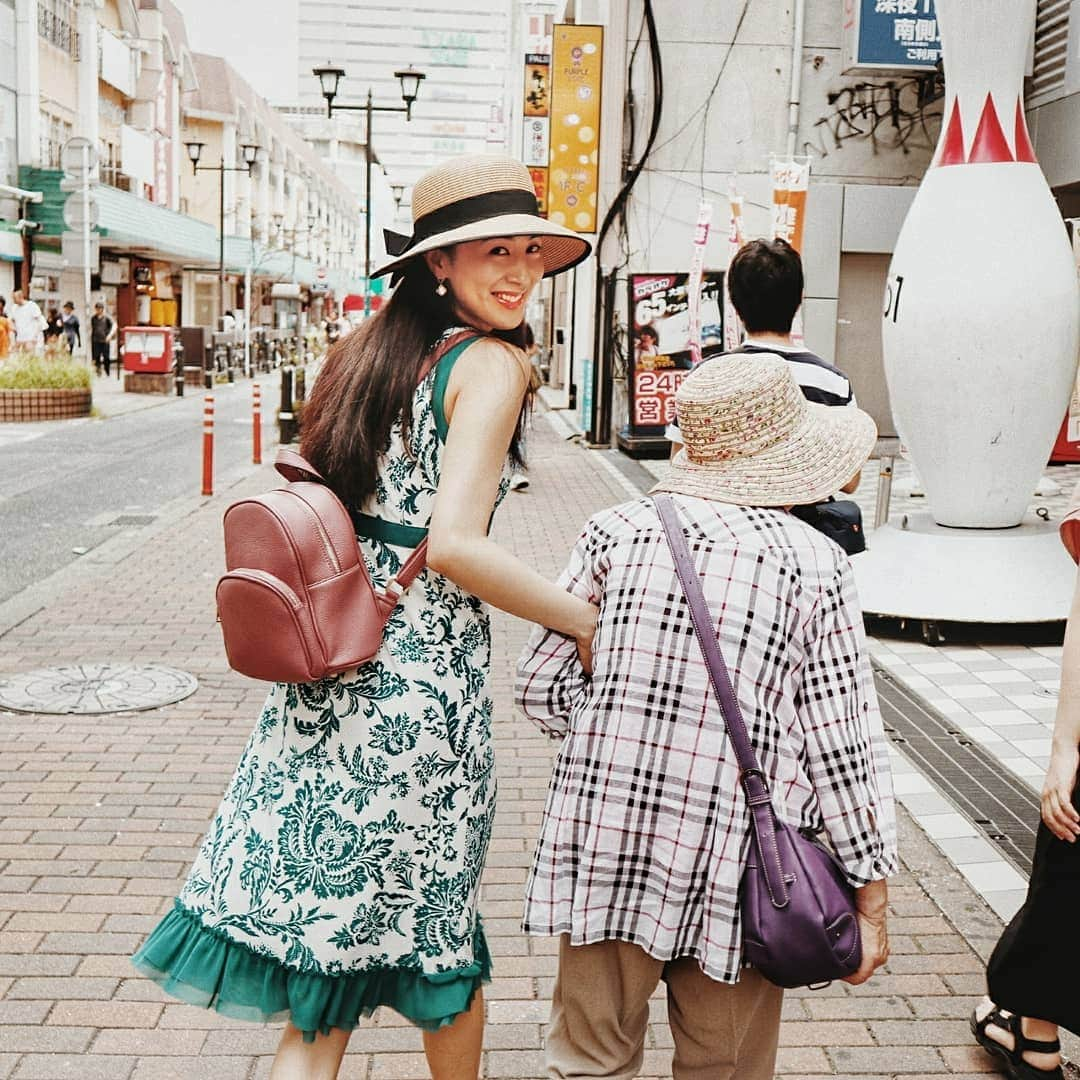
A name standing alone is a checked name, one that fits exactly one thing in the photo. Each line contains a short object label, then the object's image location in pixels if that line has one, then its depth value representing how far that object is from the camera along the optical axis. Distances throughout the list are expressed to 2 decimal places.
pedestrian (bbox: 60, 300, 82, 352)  34.91
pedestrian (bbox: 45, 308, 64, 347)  34.53
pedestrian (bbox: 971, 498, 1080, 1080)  2.56
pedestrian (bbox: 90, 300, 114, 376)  35.53
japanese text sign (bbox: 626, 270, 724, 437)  16.89
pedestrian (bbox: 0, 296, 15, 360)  27.08
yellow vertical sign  18.53
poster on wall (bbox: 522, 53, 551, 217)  27.23
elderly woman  2.06
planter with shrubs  21.52
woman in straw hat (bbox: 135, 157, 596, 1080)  2.29
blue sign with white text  16.06
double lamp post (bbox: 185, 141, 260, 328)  37.72
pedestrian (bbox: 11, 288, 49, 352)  27.89
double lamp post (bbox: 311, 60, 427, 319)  22.61
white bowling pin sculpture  6.94
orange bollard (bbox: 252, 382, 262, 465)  16.70
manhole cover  6.04
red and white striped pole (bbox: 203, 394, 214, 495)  13.55
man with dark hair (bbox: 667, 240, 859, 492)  4.56
